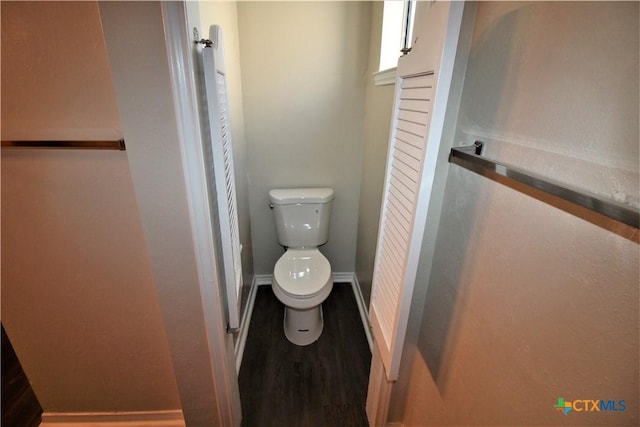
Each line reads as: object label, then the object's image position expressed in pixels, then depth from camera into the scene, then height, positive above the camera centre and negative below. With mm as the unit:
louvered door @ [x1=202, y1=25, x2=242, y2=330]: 797 -185
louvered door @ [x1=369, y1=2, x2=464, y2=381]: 652 -154
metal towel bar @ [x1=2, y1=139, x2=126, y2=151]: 854 -135
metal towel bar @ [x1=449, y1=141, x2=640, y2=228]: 409 -123
